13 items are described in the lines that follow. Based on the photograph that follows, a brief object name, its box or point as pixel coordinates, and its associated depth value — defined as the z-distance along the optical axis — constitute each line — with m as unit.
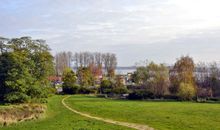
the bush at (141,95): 77.94
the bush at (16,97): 53.34
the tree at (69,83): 94.25
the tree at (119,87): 89.19
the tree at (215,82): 77.50
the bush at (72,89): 94.19
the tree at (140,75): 89.50
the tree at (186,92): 71.62
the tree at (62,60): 131.10
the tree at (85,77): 100.69
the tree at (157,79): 78.43
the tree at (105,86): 93.38
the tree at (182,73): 77.62
